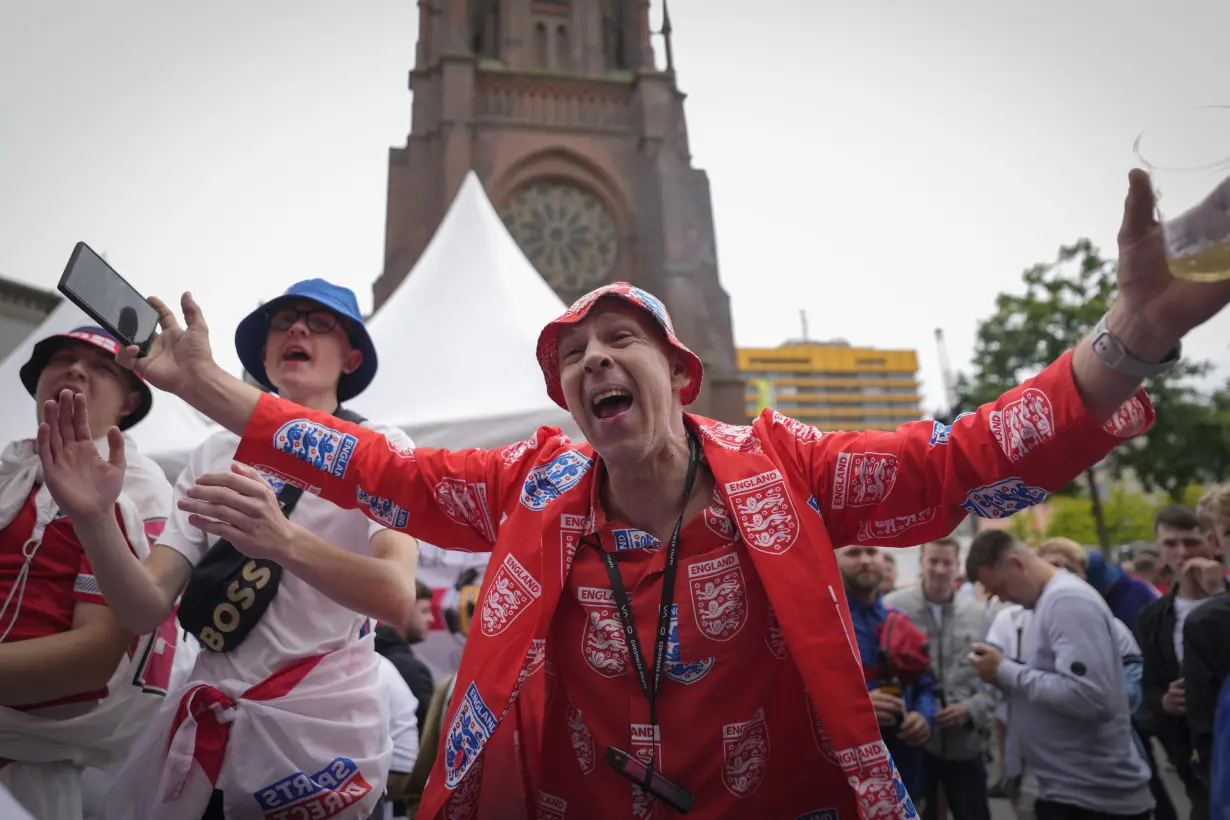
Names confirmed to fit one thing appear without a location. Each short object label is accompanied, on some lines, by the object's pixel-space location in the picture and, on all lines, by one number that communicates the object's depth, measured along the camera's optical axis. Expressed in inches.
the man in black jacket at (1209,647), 103.7
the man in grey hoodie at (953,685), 165.8
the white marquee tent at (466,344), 193.6
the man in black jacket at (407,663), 160.1
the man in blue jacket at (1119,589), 218.5
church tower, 886.4
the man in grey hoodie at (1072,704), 132.0
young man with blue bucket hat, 71.1
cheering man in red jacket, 57.3
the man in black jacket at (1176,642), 162.9
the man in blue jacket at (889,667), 148.3
